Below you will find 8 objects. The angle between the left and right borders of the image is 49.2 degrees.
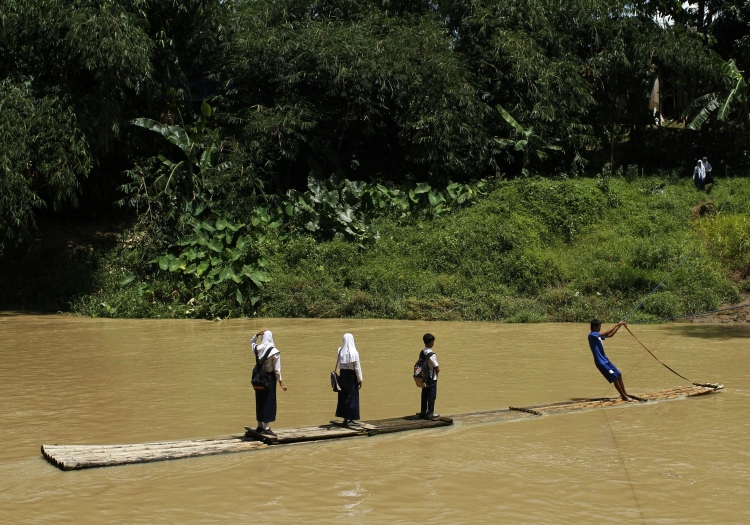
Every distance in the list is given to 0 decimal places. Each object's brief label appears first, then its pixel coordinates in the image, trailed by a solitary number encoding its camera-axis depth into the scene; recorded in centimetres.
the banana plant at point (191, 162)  2069
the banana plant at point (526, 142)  2361
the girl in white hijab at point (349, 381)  843
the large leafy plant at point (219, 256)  1948
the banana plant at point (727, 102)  2228
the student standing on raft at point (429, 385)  891
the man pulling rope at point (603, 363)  987
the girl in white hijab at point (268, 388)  790
